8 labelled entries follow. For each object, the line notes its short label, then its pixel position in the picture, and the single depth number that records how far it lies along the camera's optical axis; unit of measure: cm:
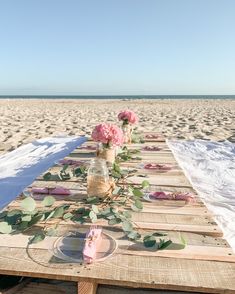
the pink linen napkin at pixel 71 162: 283
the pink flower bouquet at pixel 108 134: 232
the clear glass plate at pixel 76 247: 124
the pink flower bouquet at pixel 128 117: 361
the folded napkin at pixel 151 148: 359
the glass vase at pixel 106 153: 245
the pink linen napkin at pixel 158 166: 268
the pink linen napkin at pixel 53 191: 199
